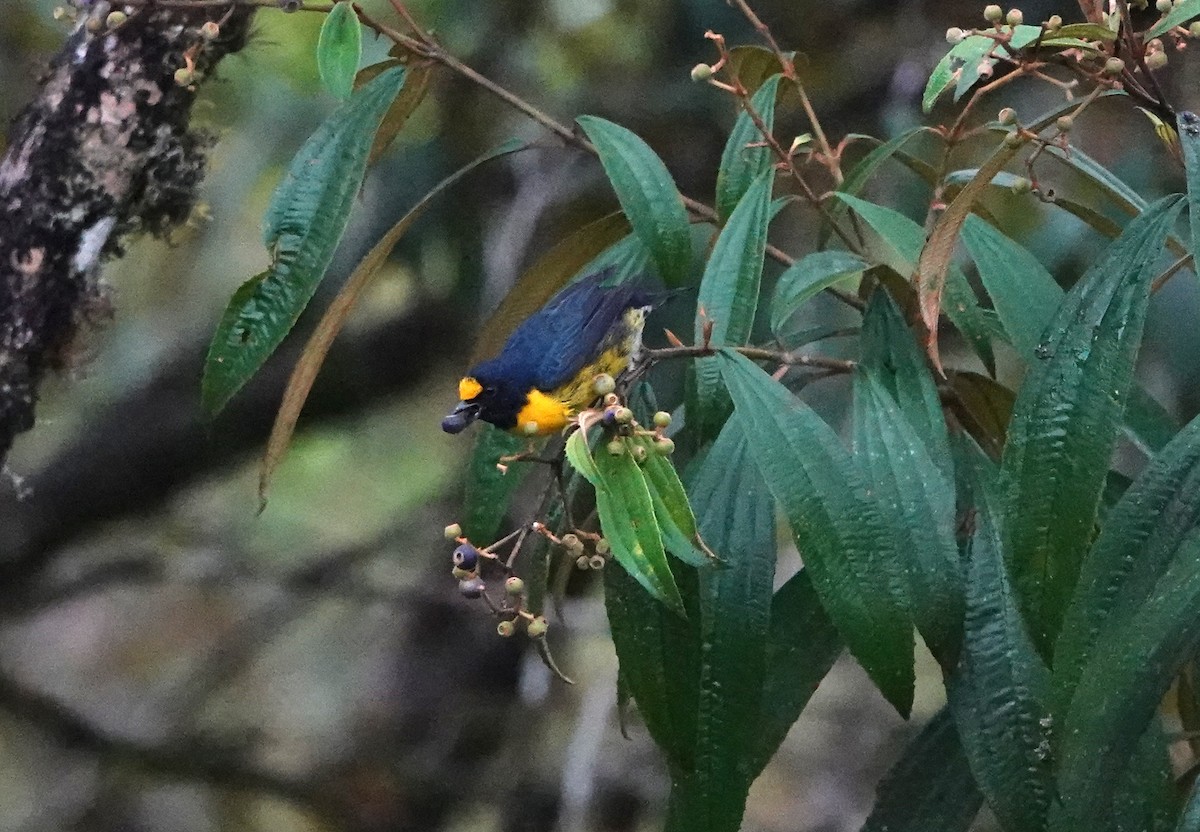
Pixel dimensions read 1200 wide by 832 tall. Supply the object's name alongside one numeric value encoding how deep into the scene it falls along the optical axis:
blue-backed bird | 6.95
